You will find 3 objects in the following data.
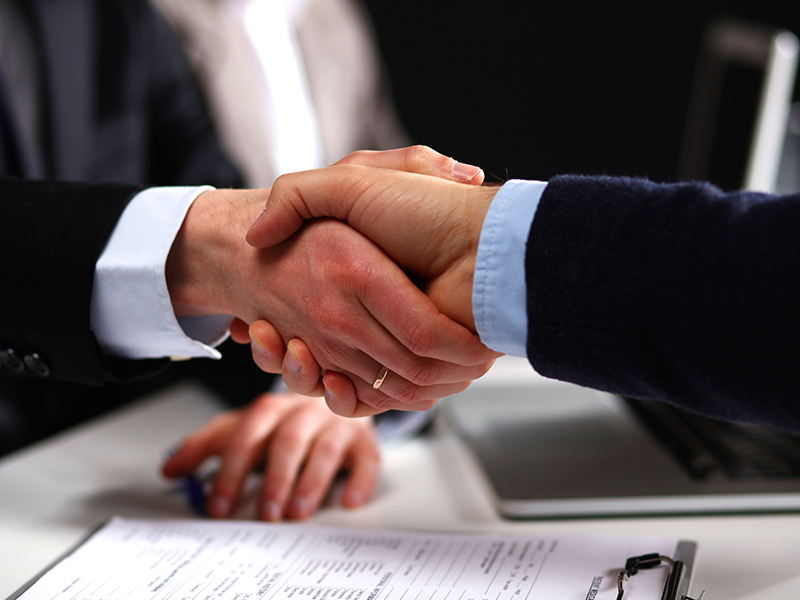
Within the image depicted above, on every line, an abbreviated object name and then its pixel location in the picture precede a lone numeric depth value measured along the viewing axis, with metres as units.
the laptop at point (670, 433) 0.67
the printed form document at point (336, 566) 0.49
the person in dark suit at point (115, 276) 0.62
